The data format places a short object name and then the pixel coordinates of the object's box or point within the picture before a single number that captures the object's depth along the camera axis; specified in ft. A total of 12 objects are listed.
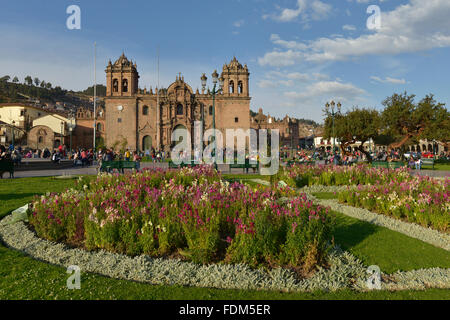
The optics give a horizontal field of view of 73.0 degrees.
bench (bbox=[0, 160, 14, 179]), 46.32
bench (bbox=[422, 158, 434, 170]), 77.74
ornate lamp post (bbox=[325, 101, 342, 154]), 89.62
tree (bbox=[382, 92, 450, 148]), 93.95
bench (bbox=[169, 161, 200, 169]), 51.13
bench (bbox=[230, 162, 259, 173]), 58.39
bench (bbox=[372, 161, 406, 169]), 53.61
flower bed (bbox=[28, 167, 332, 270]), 14.55
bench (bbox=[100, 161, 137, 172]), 52.65
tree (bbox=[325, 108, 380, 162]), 102.99
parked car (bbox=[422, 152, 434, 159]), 124.25
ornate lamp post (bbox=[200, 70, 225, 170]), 55.16
